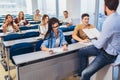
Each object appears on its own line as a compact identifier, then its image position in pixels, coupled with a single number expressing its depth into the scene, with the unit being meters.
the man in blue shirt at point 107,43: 1.15
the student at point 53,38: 1.58
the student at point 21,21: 3.79
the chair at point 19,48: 1.70
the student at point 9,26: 2.77
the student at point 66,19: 3.91
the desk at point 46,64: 1.30
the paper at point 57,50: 1.47
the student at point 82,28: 1.94
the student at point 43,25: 2.50
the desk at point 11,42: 1.82
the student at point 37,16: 4.80
